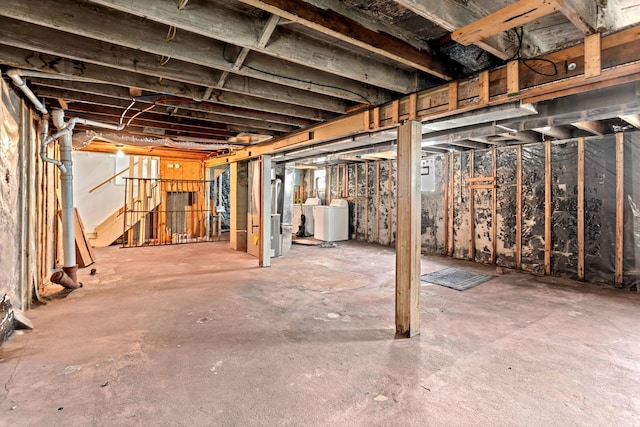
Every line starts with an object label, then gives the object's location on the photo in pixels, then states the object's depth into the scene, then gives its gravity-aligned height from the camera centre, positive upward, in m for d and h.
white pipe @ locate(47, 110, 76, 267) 3.84 +0.17
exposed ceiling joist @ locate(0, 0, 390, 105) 1.70 +1.09
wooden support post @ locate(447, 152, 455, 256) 6.06 +0.19
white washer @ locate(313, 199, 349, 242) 7.97 -0.19
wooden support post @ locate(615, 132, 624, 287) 4.08 +0.06
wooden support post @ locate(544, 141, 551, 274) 4.74 +0.16
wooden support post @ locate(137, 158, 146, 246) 8.11 +0.22
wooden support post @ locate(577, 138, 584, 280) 4.41 +0.09
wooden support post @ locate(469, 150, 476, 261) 5.74 -0.11
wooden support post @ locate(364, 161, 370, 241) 7.92 +0.37
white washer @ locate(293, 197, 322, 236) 9.08 -0.01
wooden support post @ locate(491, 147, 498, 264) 5.41 +0.06
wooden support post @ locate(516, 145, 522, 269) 5.06 +0.19
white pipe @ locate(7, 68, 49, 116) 2.36 +1.04
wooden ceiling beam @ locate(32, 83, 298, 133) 2.78 +1.15
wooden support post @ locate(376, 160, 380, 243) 7.65 +0.39
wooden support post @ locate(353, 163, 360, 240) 8.16 +0.23
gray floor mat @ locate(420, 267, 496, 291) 4.19 -0.93
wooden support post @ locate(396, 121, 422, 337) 2.67 -0.18
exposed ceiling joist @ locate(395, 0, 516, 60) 1.52 +1.02
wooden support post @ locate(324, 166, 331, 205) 9.03 +0.77
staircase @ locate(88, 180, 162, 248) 7.40 -0.06
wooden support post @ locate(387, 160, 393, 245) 7.34 +0.02
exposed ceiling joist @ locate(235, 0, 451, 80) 1.60 +1.05
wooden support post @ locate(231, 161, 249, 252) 6.86 +0.21
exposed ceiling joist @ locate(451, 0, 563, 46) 1.40 +0.94
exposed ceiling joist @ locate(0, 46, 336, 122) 2.27 +1.11
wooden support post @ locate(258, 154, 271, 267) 5.17 +0.06
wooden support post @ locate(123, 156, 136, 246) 7.73 +0.27
